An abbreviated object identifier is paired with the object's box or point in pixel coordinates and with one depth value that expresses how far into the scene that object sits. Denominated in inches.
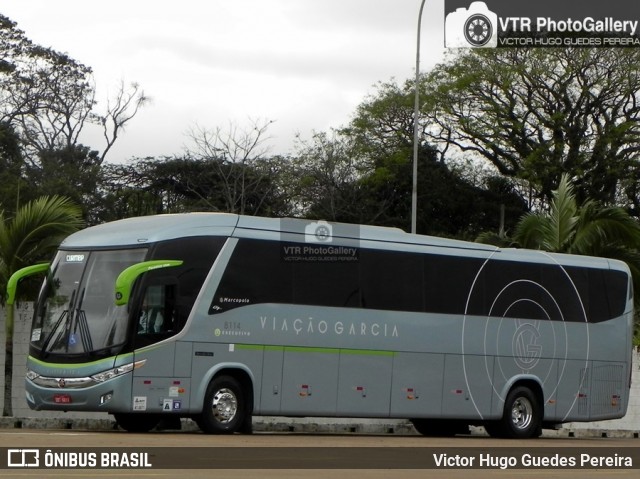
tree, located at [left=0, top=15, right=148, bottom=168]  2650.1
